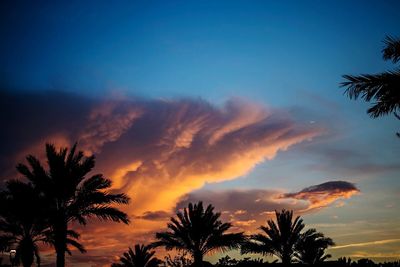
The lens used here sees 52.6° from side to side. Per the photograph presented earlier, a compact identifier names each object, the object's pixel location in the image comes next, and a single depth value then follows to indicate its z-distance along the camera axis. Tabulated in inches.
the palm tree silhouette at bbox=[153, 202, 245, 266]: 1095.0
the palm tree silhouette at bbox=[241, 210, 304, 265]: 1186.0
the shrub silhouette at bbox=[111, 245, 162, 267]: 1487.5
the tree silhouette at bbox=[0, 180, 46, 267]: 812.0
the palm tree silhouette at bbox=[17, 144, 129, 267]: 808.3
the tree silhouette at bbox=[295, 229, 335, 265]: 1184.8
